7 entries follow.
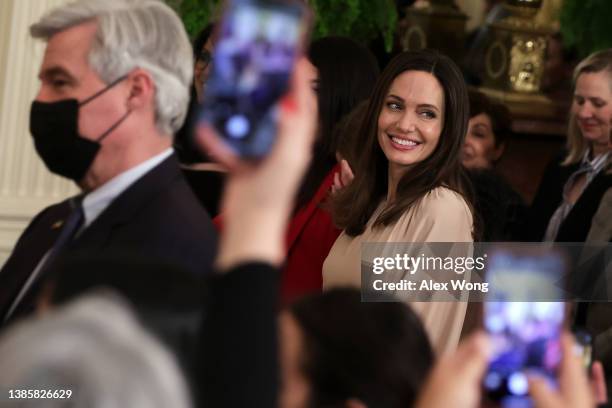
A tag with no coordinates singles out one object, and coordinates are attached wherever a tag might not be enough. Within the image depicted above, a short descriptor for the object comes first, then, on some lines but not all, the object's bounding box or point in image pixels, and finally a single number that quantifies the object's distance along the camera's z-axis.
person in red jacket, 6.30
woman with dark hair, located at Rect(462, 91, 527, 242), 8.74
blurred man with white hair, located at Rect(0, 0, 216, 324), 3.96
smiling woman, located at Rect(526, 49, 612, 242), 7.60
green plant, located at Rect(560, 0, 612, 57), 11.17
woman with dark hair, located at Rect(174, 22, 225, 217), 6.49
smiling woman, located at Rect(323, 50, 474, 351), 5.83
